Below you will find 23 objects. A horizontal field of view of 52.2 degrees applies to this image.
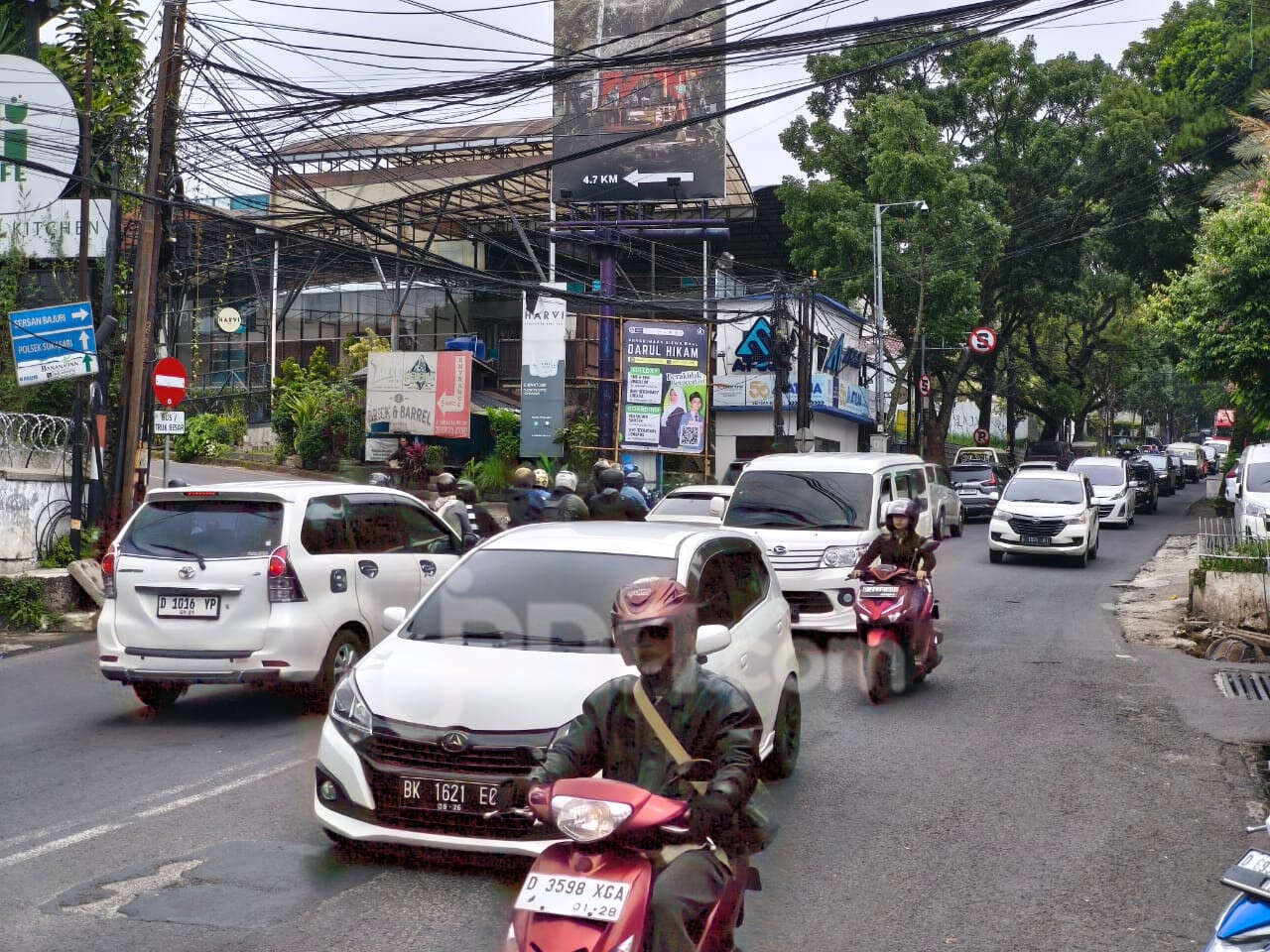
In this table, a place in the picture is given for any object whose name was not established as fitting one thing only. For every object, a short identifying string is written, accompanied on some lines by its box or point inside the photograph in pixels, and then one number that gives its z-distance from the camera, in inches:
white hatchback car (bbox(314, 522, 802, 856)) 219.6
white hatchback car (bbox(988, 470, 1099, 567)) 877.8
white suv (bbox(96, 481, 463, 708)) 355.9
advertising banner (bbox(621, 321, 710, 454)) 1327.5
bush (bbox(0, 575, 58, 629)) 564.4
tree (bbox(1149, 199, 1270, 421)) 714.2
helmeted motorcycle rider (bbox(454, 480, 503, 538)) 552.7
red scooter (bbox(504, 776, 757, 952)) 129.6
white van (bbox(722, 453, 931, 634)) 526.0
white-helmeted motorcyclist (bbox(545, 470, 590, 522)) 550.3
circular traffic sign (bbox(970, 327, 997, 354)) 1649.9
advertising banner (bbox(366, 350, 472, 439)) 1352.1
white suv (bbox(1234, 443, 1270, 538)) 760.3
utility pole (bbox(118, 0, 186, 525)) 622.5
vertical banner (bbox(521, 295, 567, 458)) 1328.7
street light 1467.8
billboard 1439.5
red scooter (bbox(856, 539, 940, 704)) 405.1
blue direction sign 594.2
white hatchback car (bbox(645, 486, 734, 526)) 704.4
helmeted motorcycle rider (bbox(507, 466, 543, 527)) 558.9
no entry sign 655.3
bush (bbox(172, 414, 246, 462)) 1549.0
